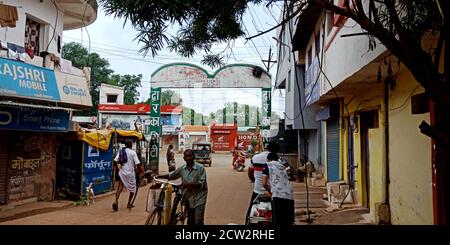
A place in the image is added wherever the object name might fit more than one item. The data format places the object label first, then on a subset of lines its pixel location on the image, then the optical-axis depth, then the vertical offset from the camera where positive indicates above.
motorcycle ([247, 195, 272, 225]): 5.20 -0.92
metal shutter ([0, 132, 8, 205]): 9.04 -0.59
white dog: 10.41 -1.36
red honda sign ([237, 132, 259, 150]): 47.75 +0.74
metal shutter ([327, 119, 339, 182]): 12.05 -0.12
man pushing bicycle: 5.49 -0.59
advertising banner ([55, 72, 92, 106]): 10.47 +1.61
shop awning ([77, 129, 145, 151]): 11.11 +0.26
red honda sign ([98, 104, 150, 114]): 36.50 +3.59
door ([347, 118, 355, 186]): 10.11 -0.27
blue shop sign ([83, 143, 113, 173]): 11.16 -0.43
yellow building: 5.54 +0.41
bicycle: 5.39 -0.91
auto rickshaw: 28.80 -0.56
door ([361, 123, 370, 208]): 8.84 -0.34
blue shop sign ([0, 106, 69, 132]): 8.38 +0.62
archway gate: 20.17 +3.64
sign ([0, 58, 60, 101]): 8.32 +1.51
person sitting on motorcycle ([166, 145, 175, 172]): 20.89 -0.68
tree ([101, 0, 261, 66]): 3.18 +1.23
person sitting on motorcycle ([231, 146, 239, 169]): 25.78 -0.66
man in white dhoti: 9.23 -0.57
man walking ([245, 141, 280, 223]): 6.15 -0.40
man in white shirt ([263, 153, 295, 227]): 5.21 -0.66
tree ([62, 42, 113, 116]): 27.46 +6.42
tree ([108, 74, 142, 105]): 40.46 +6.82
